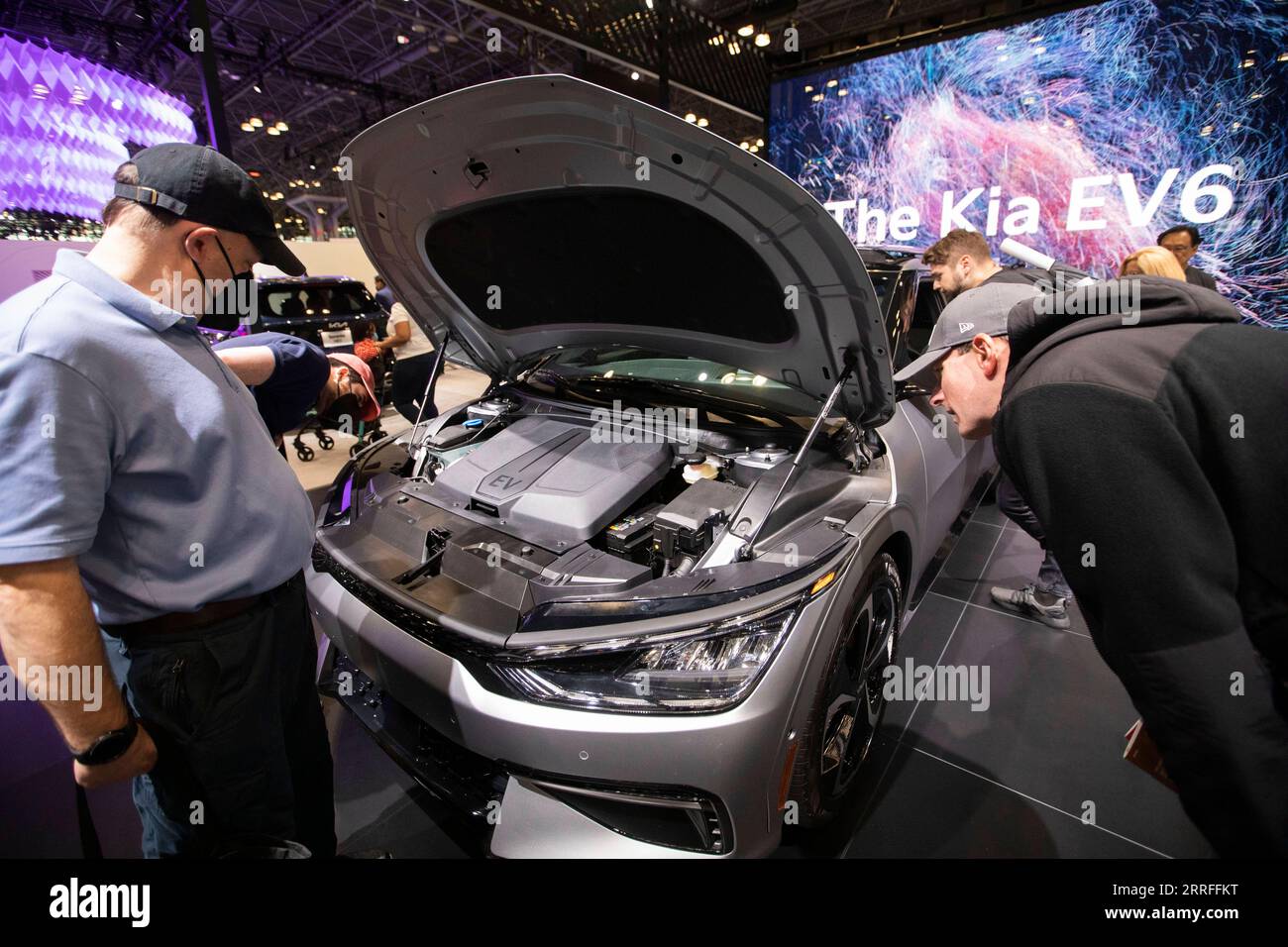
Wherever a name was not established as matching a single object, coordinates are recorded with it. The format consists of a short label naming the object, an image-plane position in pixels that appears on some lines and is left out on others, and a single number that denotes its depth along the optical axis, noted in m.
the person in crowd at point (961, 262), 3.07
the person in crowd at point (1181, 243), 4.65
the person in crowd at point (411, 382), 3.35
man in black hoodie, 0.82
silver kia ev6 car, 1.26
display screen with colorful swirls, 4.67
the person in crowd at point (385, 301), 6.54
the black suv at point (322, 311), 5.55
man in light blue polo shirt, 0.89
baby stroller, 4.16
